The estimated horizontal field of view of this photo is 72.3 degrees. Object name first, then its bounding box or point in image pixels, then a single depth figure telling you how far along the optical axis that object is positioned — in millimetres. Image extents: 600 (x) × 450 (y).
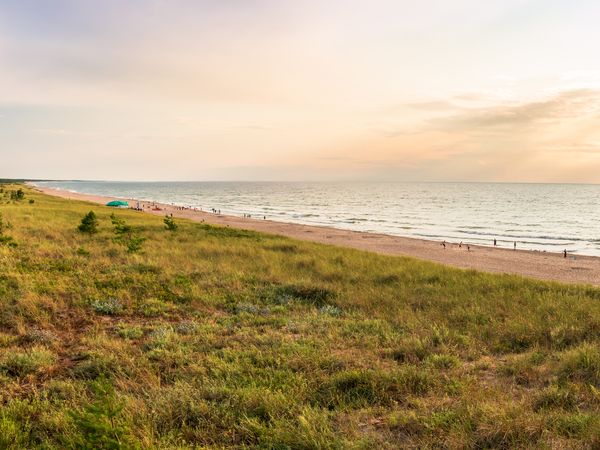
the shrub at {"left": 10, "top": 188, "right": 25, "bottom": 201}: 52662
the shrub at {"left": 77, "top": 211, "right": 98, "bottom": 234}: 24062
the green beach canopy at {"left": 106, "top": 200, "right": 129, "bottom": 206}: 64375
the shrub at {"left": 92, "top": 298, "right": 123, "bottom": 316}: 10273
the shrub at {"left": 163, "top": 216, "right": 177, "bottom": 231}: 29156
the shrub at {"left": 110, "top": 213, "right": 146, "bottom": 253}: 18391
